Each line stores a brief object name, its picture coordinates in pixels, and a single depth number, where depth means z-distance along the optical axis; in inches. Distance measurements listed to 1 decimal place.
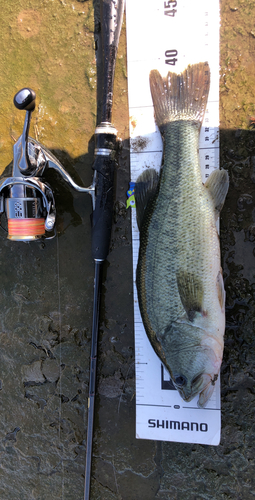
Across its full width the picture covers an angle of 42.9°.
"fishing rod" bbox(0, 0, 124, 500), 14.9
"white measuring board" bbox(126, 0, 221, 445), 15.2
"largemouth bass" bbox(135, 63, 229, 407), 13.2
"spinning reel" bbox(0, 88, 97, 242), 14.7
